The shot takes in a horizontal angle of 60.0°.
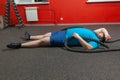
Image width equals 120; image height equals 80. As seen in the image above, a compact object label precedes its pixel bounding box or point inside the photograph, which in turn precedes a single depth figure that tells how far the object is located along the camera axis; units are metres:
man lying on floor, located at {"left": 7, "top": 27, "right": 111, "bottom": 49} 1.58
